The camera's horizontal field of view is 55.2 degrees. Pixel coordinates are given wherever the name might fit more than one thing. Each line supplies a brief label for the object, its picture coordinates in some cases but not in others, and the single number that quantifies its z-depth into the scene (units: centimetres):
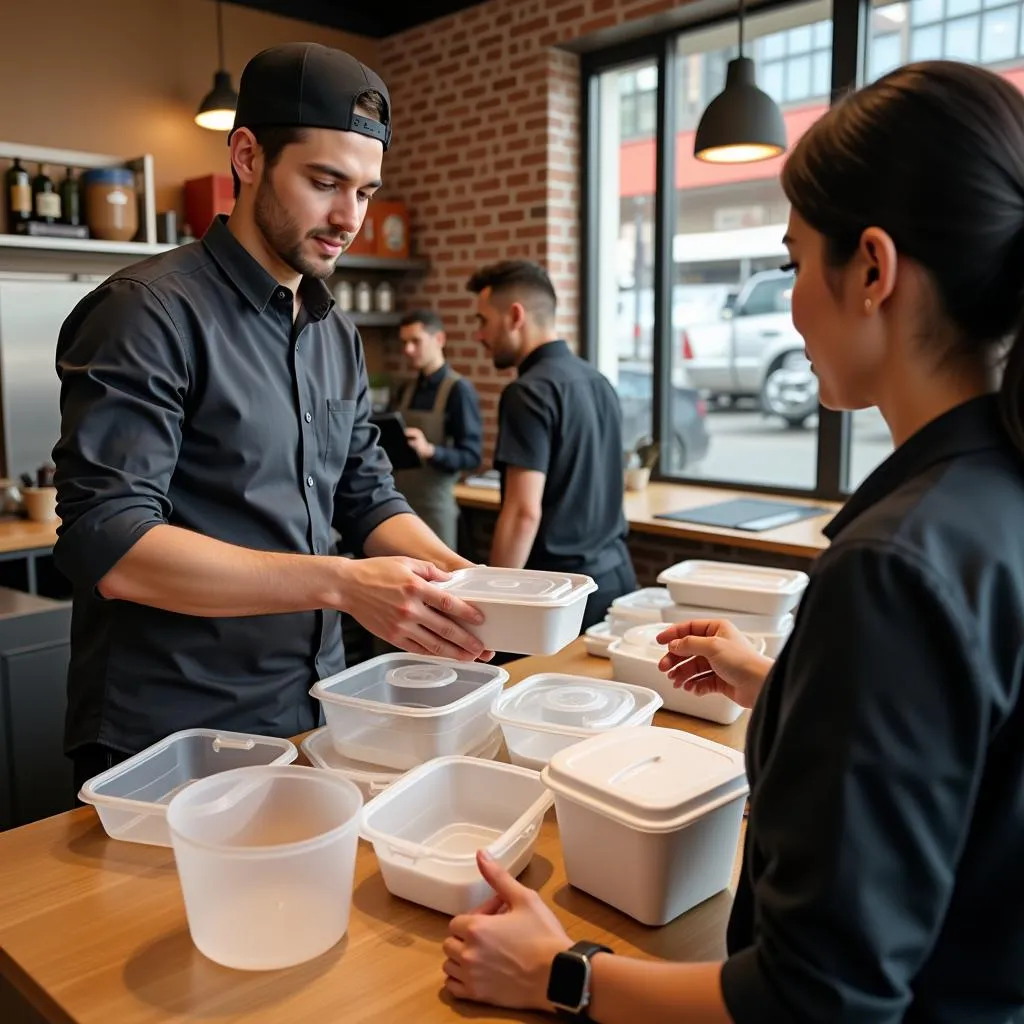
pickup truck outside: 440
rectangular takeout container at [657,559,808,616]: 190
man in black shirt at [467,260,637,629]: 281
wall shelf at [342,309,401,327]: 514
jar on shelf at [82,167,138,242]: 411
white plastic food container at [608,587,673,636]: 203
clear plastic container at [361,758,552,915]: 109
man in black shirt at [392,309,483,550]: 436
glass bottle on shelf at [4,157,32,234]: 398
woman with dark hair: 70
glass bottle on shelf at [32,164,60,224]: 400
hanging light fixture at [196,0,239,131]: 412
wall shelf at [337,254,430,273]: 499
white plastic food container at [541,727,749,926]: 106
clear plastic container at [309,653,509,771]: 138
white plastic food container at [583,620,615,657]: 201
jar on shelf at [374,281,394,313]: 528
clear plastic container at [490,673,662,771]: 142
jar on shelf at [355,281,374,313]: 521
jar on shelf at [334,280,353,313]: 511
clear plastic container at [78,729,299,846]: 126
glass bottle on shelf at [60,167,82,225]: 412
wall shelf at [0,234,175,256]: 387
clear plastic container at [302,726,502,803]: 135
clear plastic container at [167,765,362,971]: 99
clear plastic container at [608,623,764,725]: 167
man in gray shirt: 138
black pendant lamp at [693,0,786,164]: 306
